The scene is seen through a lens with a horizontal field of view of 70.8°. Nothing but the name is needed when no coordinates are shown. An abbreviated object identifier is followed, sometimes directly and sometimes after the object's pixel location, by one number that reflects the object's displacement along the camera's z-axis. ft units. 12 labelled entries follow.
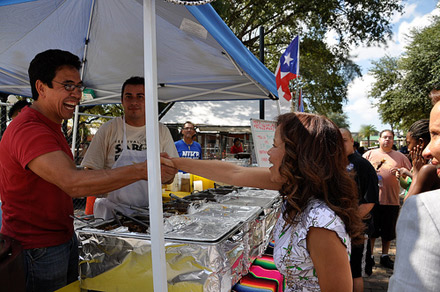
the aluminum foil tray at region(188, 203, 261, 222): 6.37
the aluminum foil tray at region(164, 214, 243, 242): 4.87
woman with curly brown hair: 3.86
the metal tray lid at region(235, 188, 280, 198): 9.13
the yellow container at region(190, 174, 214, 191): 10.97
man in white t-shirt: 8.38
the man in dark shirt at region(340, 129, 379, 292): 10.27
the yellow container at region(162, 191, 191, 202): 8.80
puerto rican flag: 14.24
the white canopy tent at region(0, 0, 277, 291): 4.16
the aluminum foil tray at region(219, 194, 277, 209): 7.88
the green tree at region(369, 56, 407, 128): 64.08
